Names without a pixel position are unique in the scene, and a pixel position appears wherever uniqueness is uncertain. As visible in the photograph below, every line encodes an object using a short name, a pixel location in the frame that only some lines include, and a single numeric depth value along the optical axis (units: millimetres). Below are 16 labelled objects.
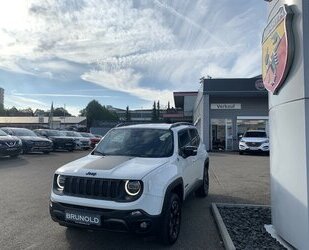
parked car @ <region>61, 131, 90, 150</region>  18830
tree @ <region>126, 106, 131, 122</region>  79290
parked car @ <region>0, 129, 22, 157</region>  11624
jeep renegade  3196
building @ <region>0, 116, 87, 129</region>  53457
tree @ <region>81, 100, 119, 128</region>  66934
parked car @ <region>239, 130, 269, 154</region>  15573
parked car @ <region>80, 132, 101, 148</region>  20836
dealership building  19390
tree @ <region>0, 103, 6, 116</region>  78191
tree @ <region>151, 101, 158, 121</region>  77764
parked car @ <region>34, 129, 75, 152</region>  16954
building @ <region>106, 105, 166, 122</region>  86151
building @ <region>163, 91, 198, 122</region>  33609
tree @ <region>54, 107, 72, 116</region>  84734
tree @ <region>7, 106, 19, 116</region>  80776
